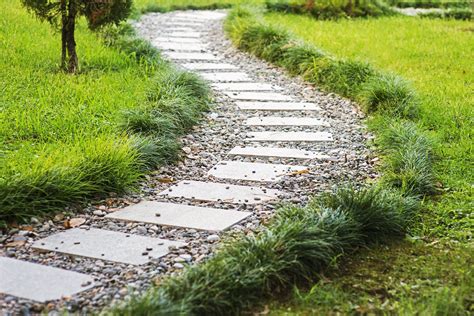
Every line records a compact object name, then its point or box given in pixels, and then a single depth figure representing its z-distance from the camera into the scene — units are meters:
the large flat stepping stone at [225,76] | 7.12
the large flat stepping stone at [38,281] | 2.91
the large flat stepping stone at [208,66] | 7.55
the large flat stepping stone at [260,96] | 6.39
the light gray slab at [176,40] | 8.97
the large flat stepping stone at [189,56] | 8.02
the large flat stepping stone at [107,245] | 3.32
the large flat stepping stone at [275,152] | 4.87
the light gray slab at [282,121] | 5.64
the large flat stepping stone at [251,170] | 4.46
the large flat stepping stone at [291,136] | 5.25
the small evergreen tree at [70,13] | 6.53
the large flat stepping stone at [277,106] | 6.08
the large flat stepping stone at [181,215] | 3.70
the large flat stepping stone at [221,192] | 4.08
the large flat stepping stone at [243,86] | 6.74
